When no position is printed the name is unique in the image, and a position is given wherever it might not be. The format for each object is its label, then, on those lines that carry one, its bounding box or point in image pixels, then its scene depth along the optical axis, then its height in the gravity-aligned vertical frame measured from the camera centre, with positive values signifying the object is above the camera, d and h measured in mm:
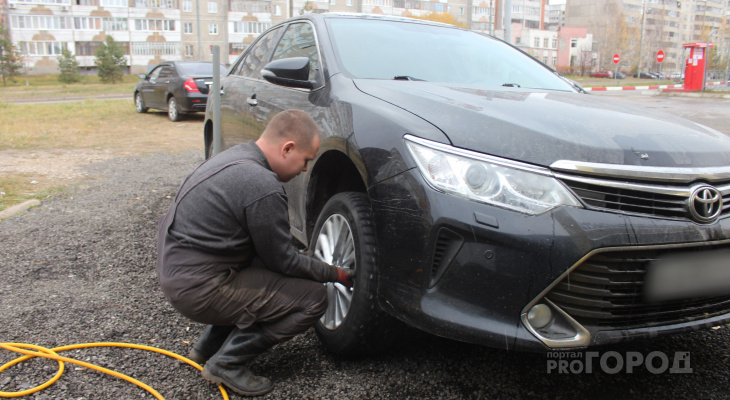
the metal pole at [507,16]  12289 +1301
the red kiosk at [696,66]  26672 +495
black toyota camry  1820 -485
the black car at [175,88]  12664 -270
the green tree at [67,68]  44000 +605
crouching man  2143 -695
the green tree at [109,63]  45750 +1024
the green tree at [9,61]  43312 +1155
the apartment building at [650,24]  78625 +9396
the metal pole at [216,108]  4660 -260
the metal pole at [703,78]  26688 -87
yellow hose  2188 -1184
